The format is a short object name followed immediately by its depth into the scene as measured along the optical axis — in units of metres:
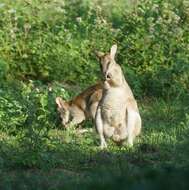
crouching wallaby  21.73
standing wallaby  18.61
